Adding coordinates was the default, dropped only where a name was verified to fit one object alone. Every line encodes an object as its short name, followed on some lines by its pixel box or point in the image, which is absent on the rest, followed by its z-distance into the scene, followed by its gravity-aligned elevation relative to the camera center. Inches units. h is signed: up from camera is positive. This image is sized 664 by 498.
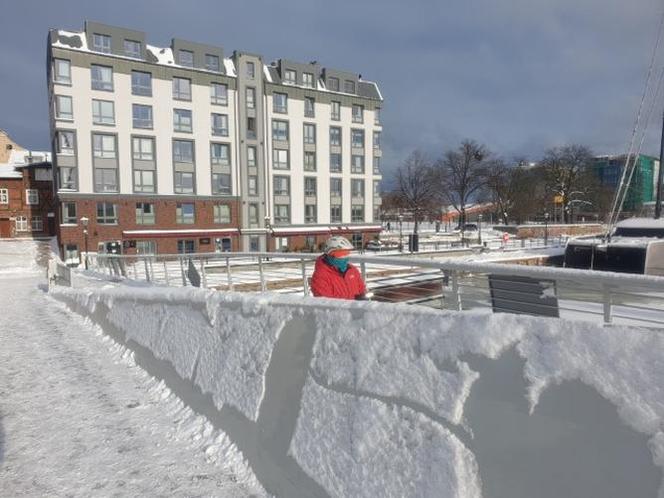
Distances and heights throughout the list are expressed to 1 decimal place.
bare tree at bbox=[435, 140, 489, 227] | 2514.8 +270.6
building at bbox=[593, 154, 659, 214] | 2757.9 +305.3
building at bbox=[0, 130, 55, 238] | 2154.3 +120.8
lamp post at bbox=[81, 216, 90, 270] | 1407.5 -7.3
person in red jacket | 172.4 -19.4
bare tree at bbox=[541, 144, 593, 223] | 2802.7 +286.5
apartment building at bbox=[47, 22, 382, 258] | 1503.4 +285.7
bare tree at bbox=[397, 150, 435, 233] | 2273.6 +173.7
